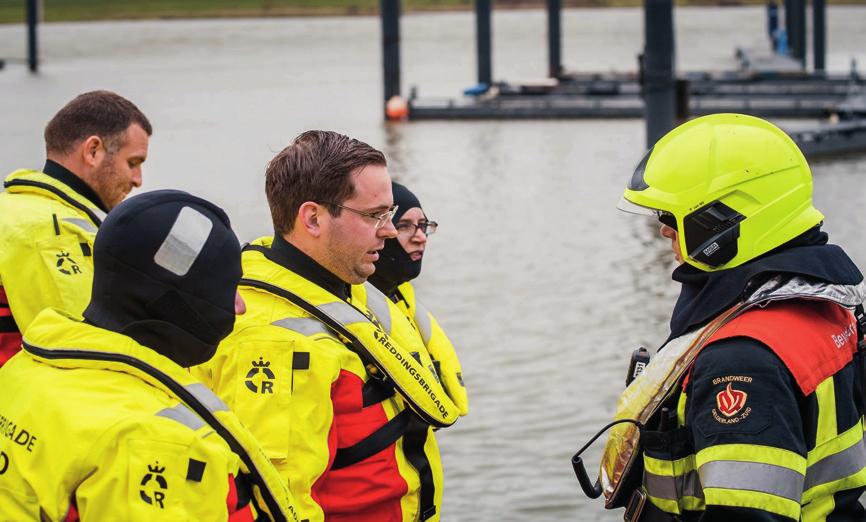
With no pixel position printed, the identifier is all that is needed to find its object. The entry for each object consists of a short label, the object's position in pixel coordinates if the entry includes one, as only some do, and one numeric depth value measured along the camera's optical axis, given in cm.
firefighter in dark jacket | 580
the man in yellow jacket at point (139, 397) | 493
